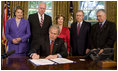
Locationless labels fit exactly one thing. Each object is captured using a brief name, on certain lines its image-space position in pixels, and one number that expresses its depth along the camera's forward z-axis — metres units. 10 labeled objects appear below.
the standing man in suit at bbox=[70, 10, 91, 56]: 3.53
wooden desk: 1.54
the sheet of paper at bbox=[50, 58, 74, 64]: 1.84
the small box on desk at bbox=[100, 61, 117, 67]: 1.62
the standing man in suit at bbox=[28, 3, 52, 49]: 3.49
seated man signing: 2.48
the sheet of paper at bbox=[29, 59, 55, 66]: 1.72
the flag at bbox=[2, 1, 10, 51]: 5.54
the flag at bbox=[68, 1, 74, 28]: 6.63
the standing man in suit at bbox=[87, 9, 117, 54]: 3.12
